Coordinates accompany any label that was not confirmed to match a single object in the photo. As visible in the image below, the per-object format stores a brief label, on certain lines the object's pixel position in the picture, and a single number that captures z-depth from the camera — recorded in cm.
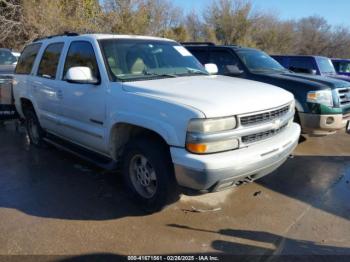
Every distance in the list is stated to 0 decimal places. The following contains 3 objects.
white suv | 340
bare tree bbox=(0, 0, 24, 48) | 2211
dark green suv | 617
